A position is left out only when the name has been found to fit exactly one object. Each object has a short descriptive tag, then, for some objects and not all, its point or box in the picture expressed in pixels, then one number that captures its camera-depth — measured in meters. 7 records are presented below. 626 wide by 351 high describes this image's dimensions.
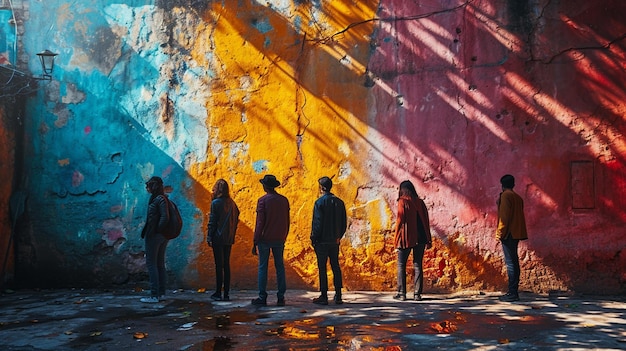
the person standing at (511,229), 8.50
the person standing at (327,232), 8.34
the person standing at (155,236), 8.37
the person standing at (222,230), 8.62
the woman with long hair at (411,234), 8.68
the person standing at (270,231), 8.19
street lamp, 10.41
